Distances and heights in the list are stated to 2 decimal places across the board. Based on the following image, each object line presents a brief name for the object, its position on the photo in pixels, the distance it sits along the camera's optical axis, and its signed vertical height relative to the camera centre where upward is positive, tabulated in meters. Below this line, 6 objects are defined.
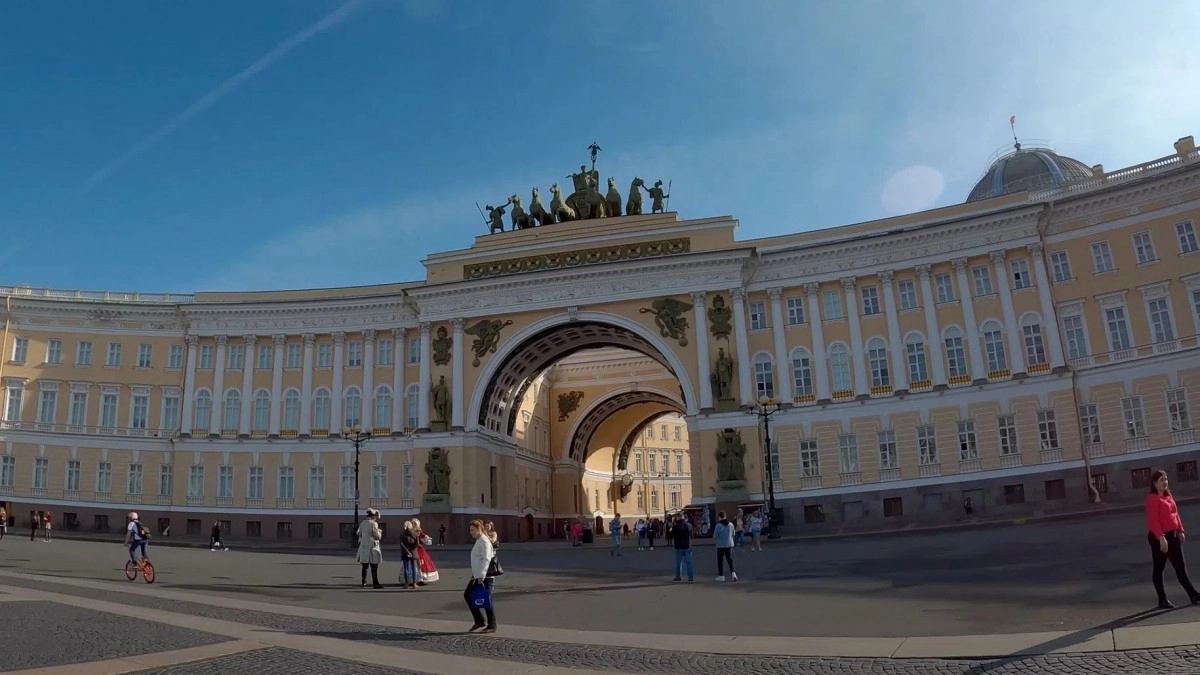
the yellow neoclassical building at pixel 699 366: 43.31 +9.12
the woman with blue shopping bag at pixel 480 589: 13.52 -0.93
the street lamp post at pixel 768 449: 40.78 +3.07
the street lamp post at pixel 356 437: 47.45 +5.83
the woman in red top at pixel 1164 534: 12.04 -0.52
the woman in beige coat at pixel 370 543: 21.80 -0.24
